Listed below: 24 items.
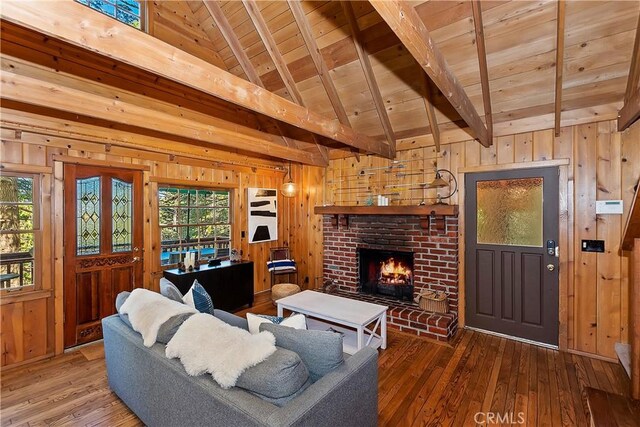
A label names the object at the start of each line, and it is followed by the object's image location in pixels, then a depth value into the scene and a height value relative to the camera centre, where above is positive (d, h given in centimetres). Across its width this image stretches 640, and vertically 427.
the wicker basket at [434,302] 379 -118
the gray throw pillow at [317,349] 168 -79
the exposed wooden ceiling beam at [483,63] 250 +142
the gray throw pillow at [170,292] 256 -70
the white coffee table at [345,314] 301 -108
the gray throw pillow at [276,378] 142 -81
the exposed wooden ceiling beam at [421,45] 174 +114
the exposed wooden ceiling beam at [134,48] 148 +100
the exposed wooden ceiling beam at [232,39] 353 +218
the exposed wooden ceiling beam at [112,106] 226 +94
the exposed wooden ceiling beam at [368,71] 303 +163
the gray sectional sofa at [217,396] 138 -98
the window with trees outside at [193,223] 424 -16
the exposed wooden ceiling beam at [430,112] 344 +123
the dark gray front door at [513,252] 336 -51
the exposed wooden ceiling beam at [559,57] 226 +132
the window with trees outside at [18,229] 295 -16
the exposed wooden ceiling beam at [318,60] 313 +181
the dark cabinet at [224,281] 389 -99
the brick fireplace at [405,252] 373 -69
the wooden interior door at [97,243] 330 -36
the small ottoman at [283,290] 448 -120
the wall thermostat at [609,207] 299 +3
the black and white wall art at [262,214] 525 -4
